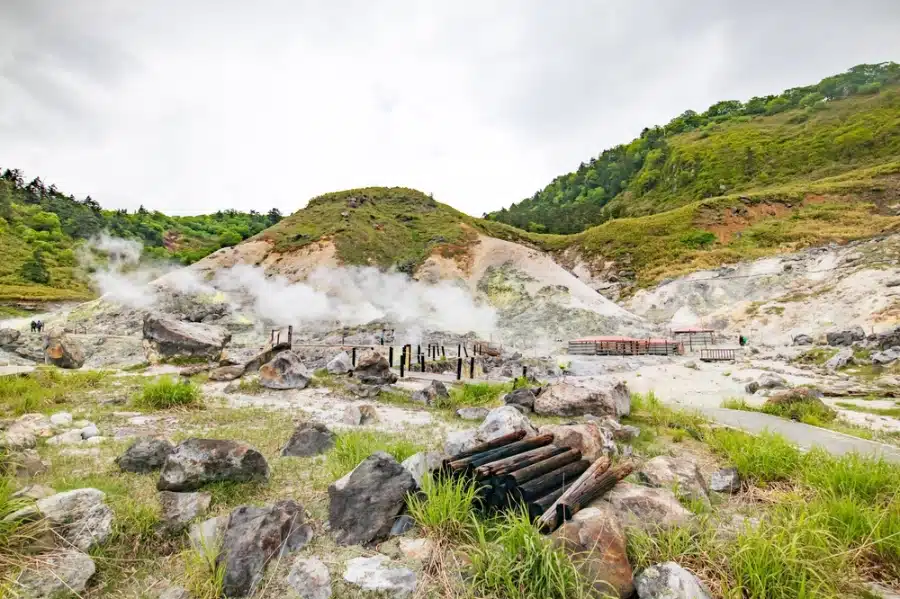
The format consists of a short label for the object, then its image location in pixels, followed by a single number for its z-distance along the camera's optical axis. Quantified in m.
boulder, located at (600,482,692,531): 3.33
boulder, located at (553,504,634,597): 2.66
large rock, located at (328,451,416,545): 3.38
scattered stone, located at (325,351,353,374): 14.25
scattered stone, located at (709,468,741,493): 4.59
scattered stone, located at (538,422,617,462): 4.92
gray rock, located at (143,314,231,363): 15.33
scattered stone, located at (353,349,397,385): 13.15
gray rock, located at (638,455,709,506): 4.12
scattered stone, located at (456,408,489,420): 8.65
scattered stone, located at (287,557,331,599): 2.71
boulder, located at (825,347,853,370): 15.39
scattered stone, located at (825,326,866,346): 19.16
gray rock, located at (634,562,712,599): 2.52
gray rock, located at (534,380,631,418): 8.80
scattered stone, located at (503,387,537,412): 9.20
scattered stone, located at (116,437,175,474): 4.48
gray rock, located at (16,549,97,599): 2.50
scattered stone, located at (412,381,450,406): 10.39
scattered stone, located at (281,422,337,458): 5.45
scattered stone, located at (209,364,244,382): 12.21
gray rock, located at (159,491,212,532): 3.37
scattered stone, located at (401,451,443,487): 3.96
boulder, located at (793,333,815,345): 22.39
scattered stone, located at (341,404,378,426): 7.75
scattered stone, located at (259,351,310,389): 11.48
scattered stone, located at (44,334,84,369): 13.42
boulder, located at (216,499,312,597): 2.80
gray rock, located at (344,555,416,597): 2.72
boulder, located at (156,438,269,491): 3.94
